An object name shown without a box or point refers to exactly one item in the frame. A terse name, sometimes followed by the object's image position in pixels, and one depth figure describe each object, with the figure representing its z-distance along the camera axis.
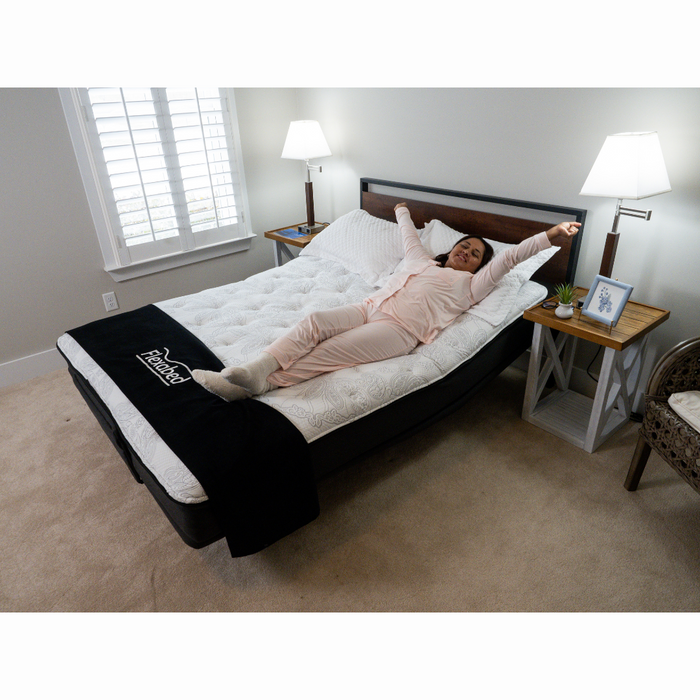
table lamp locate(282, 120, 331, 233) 3.06
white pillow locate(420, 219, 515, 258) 2.57
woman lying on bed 1.67
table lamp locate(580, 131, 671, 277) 1.77
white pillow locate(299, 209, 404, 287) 2.63
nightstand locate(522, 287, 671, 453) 1.92
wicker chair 1.60
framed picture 1.88
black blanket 1.38
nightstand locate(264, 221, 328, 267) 3.15
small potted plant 1.99
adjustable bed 1.41
